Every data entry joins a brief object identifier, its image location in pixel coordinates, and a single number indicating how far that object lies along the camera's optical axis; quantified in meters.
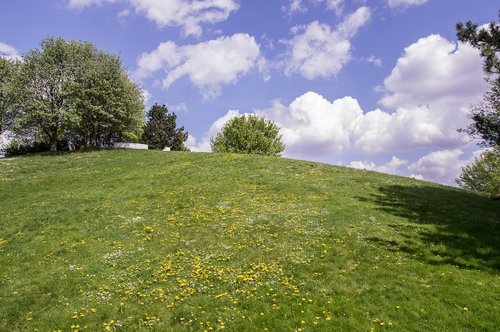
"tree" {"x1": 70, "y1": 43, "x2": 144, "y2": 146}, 63.72
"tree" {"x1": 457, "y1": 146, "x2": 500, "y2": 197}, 85.75
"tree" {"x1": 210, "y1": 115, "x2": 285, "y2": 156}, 108.50
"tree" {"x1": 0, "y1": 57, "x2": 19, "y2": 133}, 62.38
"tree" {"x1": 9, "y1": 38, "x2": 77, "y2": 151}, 60.62
